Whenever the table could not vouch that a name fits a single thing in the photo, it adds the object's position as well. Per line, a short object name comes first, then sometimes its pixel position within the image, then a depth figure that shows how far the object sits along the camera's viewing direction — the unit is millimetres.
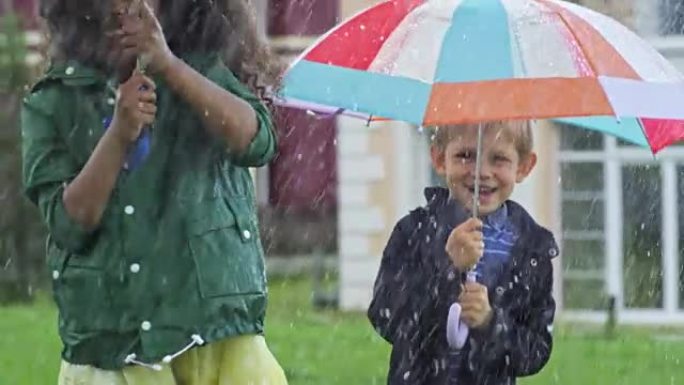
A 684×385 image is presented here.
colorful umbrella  9695
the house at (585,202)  35812
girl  8250
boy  9937
